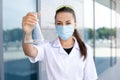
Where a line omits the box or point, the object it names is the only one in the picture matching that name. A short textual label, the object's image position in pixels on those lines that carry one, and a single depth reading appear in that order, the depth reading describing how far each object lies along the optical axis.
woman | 0.66
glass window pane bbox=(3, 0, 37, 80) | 1.13
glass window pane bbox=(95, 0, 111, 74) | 2.79
